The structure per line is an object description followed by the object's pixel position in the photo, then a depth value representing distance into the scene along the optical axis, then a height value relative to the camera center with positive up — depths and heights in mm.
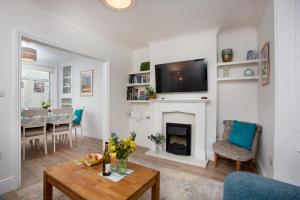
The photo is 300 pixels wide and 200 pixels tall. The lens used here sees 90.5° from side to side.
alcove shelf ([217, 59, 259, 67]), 2607 +685
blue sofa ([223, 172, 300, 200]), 709 -448
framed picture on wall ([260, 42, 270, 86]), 1948 +514
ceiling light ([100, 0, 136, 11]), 1841 +1225
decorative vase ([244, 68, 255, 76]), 2688 +501
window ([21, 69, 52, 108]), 5230 +470
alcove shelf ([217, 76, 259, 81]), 2600 +394
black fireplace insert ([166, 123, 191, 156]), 3096 -850
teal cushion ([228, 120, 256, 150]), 2400 -577
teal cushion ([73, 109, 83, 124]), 4415 -479
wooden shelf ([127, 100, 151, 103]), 3748 -28
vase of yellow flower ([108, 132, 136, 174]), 1479 -488
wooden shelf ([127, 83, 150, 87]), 3827 +410
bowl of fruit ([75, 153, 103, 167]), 1692 -700
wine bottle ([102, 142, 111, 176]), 1479 -650
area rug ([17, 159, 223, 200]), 1816 -1186
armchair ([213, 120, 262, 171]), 2250 -808
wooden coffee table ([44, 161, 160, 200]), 1219 -758
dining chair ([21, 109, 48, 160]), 2895 -491
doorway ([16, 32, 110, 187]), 3580 +535
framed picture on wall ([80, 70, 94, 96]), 4852 +584
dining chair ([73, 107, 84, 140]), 4377 -509
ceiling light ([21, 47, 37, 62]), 3229 +1016
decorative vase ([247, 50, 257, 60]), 2688 +811
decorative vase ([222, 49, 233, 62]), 2869 +882
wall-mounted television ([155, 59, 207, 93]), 2998 +507
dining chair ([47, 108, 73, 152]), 3449 -527
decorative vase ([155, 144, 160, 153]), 3332 -1096
